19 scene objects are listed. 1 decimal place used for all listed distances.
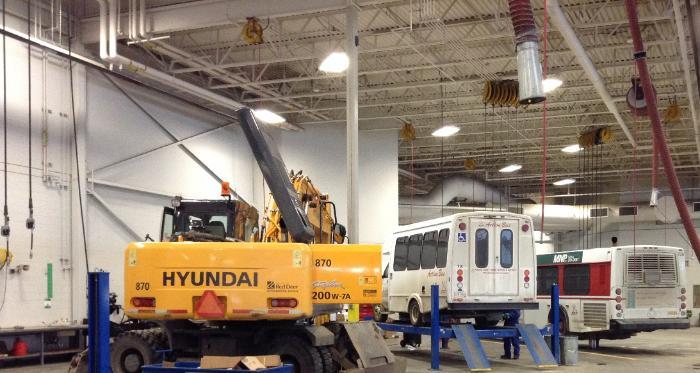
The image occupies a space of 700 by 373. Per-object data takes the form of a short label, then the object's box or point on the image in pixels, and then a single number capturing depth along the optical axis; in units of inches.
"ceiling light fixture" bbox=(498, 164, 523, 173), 1362.7
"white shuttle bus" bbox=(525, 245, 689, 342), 709.9
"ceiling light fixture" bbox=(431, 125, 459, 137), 1002.7
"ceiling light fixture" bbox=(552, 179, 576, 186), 1552.7
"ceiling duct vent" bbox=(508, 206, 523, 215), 1526.8
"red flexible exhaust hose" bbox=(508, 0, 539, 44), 224.2
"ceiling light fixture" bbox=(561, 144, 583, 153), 1193.7
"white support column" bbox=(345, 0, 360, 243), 613.9
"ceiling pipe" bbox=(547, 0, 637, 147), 577.9
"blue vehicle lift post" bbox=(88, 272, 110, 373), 281.4
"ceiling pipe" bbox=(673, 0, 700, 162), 570.6
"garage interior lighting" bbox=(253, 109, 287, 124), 848.1
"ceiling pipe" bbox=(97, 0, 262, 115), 636.7
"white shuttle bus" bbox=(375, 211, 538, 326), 581.6
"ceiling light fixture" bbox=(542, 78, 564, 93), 772.0
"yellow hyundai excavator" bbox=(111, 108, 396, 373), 382.9
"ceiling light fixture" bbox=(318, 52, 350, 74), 689.0
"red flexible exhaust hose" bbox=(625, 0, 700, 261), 186.5
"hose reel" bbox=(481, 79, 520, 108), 724.0
